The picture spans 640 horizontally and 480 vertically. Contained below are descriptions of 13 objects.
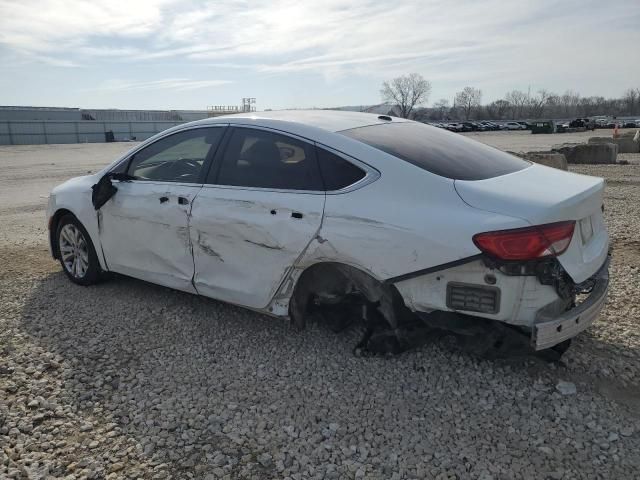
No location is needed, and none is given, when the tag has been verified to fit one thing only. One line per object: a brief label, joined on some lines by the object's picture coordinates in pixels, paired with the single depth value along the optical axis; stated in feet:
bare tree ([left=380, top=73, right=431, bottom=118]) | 406.41
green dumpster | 194.49
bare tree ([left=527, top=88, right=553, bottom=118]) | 454.40
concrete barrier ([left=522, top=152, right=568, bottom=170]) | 45.26
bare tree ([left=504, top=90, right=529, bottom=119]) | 457.27
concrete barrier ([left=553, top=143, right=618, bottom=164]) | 57.06
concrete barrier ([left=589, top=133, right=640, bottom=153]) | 74.33
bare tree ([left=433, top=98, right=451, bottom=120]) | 423.02
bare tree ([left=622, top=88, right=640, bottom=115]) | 444.55
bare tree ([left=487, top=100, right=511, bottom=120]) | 442.91
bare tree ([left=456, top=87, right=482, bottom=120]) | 462.60
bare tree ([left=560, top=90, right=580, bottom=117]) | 462.19
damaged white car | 9.62
